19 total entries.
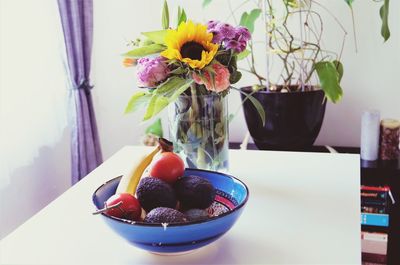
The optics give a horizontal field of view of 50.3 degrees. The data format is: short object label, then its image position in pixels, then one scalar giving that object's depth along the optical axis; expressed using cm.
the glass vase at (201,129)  100
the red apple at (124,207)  71
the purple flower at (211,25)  95
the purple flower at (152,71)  92
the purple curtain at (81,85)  173
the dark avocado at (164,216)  67
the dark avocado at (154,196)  74
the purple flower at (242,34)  95
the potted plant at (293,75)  161
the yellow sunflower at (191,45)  88
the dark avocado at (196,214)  74
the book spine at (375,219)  158
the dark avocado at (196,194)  78
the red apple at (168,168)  83
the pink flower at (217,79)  91
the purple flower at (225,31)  94
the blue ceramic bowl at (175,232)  65
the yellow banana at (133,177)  84
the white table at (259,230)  73
